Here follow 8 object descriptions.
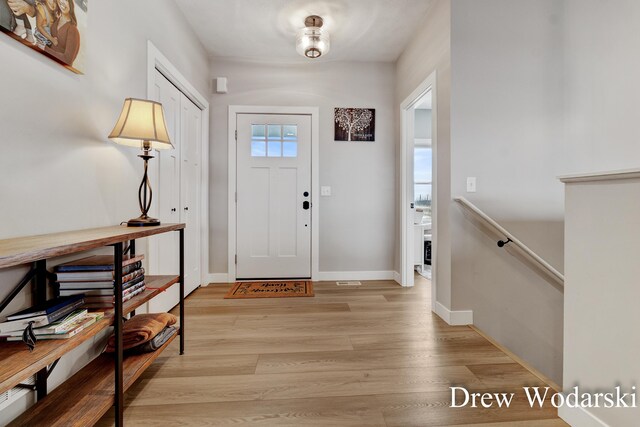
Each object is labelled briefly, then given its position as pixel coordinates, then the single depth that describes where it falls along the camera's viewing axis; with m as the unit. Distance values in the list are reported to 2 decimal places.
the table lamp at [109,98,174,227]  1.38
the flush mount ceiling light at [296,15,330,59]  2.58
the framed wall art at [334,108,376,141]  3.34
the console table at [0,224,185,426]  0.77
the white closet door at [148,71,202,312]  2.19
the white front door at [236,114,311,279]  3.31
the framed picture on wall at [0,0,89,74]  1.03
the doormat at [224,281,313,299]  2.85
